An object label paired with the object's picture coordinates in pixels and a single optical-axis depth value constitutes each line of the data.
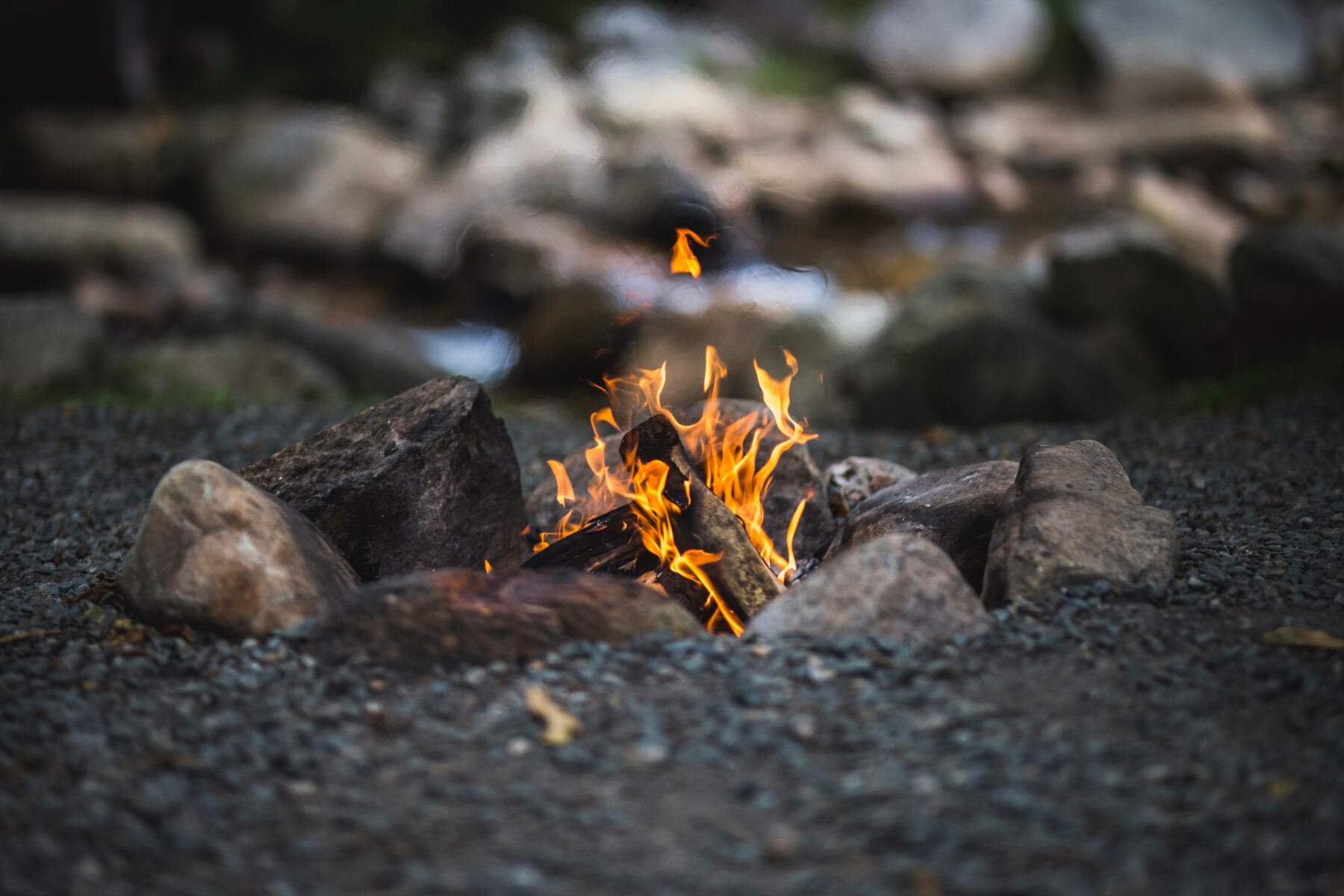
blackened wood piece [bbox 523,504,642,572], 4.36
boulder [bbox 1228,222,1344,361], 8.71
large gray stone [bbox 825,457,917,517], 5.47
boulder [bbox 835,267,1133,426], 8.17
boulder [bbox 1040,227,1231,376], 9.62
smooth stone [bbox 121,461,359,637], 3.73
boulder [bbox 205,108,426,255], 14.58
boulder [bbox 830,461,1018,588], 4.48
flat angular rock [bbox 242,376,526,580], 4.44
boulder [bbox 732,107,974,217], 17.08
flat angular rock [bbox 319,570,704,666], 3.57
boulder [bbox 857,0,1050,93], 20.19
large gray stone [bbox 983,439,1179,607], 3.93
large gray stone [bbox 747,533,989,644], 3.65
